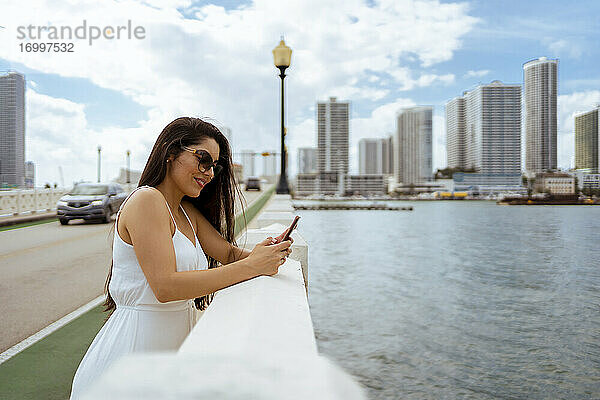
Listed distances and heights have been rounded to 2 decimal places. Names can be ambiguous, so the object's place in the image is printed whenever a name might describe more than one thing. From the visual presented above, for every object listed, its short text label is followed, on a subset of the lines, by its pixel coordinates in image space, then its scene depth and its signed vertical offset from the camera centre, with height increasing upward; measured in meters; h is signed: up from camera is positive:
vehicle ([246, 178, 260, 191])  40.06 +0.78
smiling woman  1.53 -0.25
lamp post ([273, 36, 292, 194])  13.71 +4.26
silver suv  14.19 -0.33
